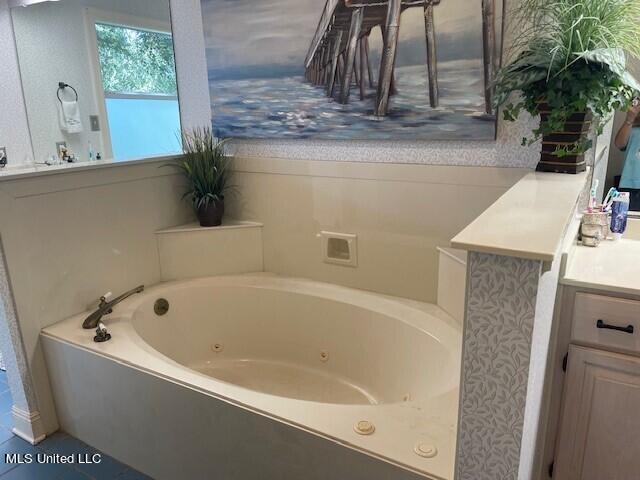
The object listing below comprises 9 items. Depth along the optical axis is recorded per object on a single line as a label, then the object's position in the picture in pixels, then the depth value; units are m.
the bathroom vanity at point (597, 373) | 1.31
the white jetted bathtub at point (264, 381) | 1.35
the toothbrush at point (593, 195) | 1.63
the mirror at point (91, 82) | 3.26
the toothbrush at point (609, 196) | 1.68
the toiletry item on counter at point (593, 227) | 1.61
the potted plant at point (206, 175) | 2.56
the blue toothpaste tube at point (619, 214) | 1.64
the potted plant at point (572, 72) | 1.41
